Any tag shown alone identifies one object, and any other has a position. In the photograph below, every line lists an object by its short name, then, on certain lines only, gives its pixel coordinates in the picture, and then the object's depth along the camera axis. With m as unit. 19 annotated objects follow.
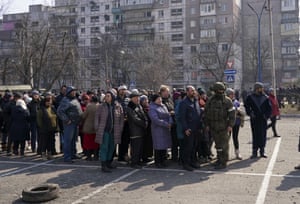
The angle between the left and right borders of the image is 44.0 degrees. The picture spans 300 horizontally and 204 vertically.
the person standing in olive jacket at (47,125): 10.35
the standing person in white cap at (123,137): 9.54
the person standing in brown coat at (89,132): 10.13
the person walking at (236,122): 9.91
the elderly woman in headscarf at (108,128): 8.68
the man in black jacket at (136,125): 8.86
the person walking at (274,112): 13.90
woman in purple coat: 8.80
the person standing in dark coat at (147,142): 9.54
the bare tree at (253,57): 57.88
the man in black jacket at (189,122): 8.56
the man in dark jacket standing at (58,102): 11.37
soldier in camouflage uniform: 8.63
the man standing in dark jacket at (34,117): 11.13
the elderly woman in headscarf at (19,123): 10.80
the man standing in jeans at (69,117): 9.79
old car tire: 6.45
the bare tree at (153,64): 49.53
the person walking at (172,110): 9.34
